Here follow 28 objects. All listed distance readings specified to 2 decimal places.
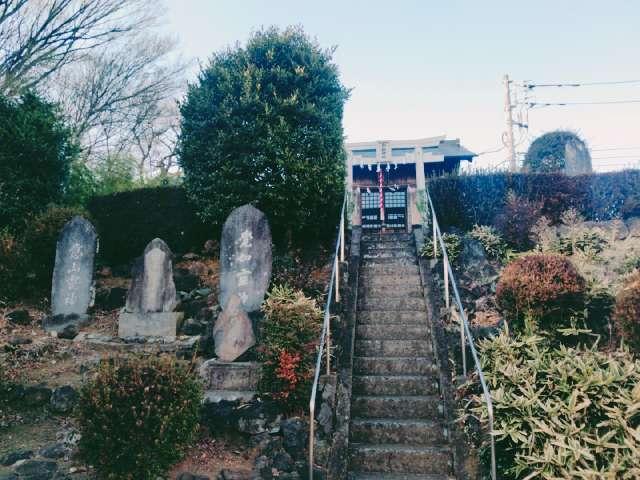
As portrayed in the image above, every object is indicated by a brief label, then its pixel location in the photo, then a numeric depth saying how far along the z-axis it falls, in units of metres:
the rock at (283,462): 5.17
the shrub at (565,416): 4.04
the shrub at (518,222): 9.36
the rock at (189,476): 4.96
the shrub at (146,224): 10.69
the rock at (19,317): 8.62
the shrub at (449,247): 8.70
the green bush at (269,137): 9.55
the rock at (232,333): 6.93
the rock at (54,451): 5.35
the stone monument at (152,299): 8.09
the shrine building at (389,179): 15.59
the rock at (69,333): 8.34
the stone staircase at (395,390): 4.94
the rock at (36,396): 6.38
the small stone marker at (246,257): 8.10
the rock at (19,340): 7.68
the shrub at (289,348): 5.65
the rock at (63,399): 6.30
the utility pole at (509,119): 22.48
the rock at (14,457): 5.18
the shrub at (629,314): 5.32
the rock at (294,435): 5.31
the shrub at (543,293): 6.22
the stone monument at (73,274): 8.84
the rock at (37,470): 4.93
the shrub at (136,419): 4.47
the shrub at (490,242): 9.19
